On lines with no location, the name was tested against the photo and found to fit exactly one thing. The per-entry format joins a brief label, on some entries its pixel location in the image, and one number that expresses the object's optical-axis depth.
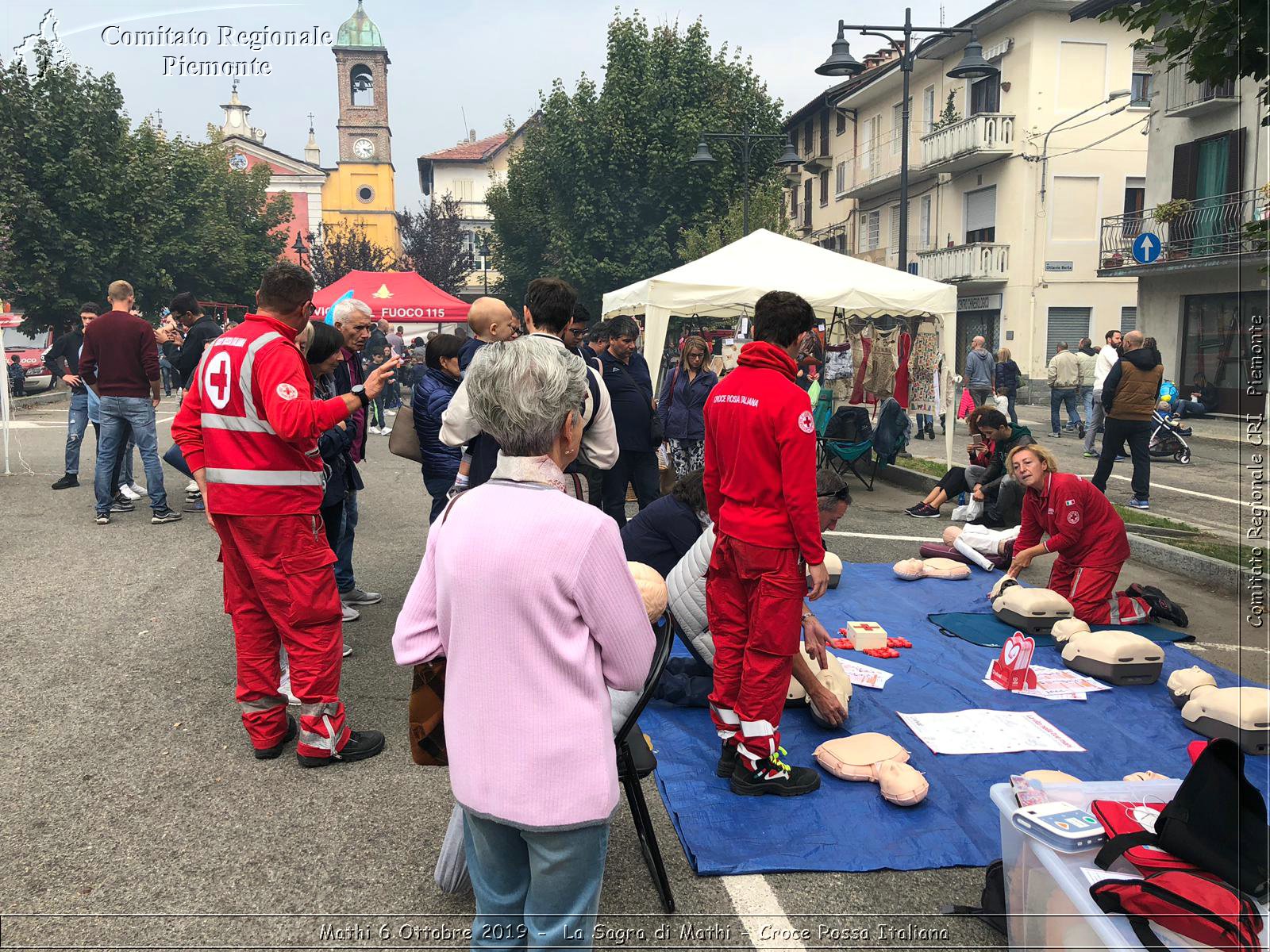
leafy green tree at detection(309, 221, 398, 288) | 46.81
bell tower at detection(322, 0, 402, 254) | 71.00
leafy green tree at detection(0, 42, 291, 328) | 23.42
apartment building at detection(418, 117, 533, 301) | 74.24
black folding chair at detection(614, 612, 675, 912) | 2.82
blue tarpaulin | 3.20
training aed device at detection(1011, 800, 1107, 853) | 2.27
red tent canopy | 19.72
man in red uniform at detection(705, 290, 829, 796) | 3.41
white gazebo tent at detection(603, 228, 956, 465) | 10.26
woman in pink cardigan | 1.79
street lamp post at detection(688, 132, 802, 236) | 19.22
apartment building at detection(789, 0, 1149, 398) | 25.31
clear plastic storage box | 2.03
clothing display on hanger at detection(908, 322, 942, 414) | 11.93
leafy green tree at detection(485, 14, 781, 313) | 30.38
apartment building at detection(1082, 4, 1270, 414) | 18.44
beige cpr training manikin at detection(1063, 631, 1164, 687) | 4.86
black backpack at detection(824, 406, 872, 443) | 11.21
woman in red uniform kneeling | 5.68
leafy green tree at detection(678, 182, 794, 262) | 27.14
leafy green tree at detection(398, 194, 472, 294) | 49.28
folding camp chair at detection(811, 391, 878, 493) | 11.11
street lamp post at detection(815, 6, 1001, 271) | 13.78
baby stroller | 14.12
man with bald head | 9.17
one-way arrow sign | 18.91
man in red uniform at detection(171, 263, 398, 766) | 3.44
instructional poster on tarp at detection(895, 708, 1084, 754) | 4.04
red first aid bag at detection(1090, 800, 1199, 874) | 2.09
